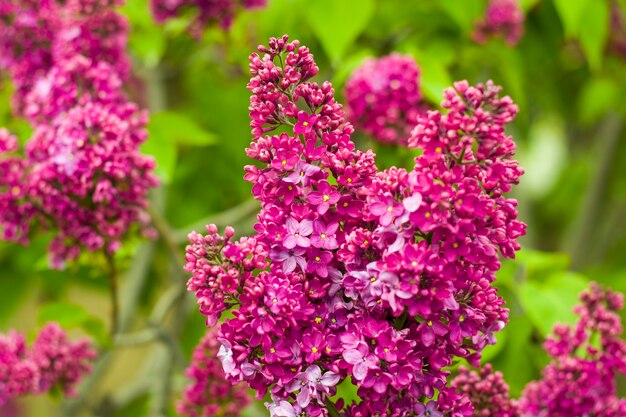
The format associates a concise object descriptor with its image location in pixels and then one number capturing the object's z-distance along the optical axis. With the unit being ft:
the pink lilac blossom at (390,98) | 4.55
